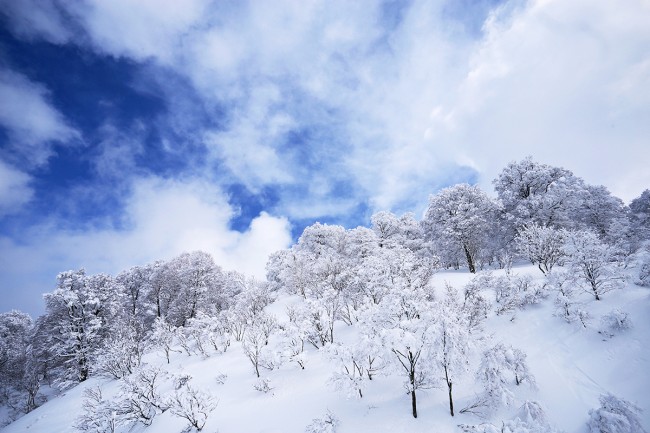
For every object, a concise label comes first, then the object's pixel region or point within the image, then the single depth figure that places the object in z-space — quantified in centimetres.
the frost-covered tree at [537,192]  2600
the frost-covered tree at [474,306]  1337
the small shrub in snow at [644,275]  1238
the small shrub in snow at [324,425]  934
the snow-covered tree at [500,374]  923
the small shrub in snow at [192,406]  1123
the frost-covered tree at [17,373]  2645
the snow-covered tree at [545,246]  1797
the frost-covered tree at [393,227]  3616
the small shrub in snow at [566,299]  1209
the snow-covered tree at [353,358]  982
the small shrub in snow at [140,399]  1268
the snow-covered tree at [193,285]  3177
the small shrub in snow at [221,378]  1503
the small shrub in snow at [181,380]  1395
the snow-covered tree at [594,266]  1280
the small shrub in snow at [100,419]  1212
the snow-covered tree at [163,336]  2090
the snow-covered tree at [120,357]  1875
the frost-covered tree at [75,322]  2352
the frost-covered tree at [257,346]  1516
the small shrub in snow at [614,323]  1068
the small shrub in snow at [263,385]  1336
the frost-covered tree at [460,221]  2730
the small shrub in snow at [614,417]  721
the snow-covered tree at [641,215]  2659
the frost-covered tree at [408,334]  932
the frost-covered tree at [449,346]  925
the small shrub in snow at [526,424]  715
